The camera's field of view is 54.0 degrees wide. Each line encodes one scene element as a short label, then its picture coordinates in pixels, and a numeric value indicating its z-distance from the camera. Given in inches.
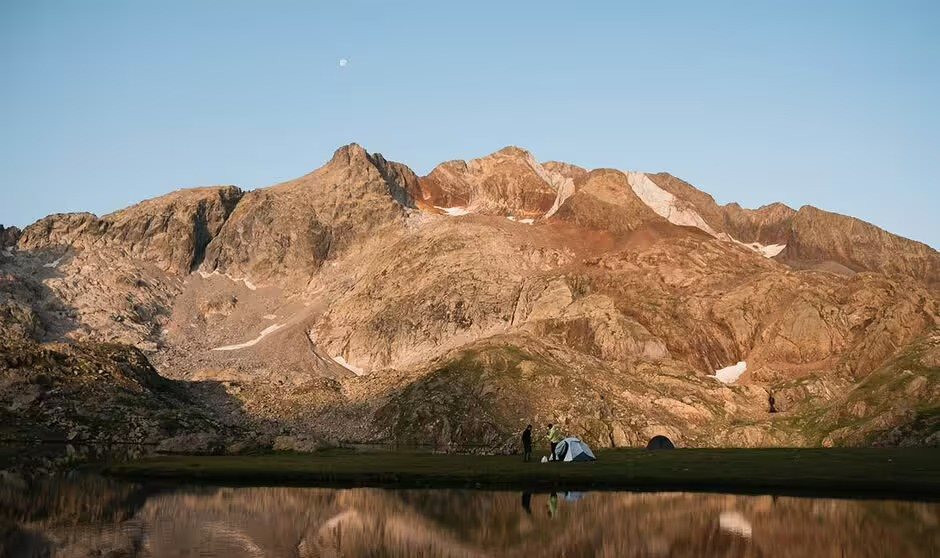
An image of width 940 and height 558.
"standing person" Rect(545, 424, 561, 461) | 2800.2
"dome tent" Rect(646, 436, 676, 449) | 3956.7
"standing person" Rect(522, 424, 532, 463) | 2728.8
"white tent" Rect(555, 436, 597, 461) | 2869.1
